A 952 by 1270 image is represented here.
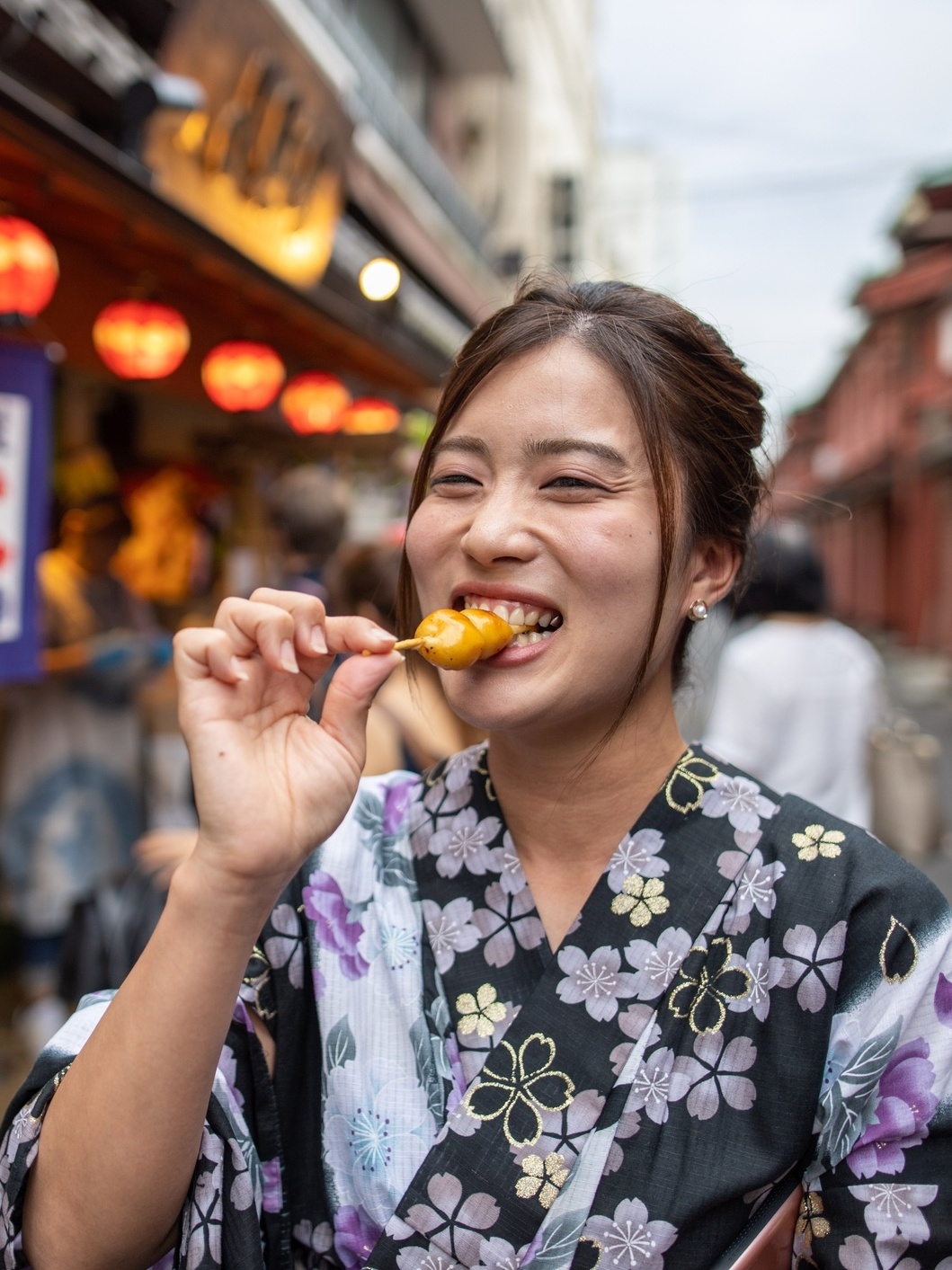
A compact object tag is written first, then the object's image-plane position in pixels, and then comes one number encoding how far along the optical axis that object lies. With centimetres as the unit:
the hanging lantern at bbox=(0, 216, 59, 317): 385
